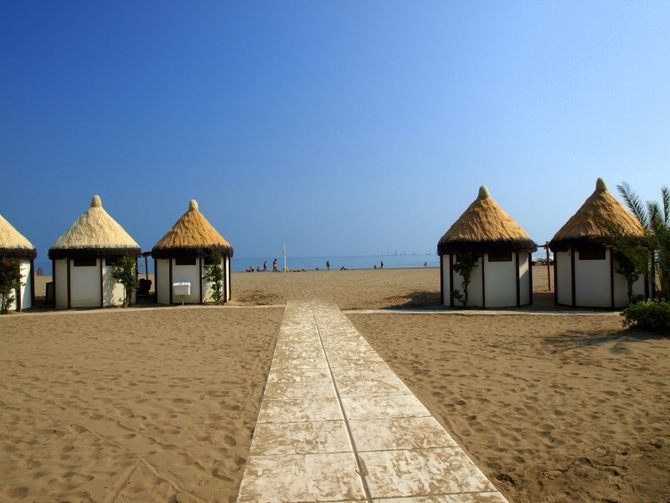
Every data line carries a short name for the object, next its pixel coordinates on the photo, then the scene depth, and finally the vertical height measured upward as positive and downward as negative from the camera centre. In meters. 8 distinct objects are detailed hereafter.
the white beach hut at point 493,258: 14.53 +0.15
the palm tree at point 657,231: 10.69 +0.71
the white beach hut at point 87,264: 15.30 +0.09
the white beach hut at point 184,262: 16.12 +0.13
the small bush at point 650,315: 9.24 -1.12
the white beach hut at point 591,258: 13.67 +0.11
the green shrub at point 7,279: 14.32 -0.38
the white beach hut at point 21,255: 14.74 +0.40
